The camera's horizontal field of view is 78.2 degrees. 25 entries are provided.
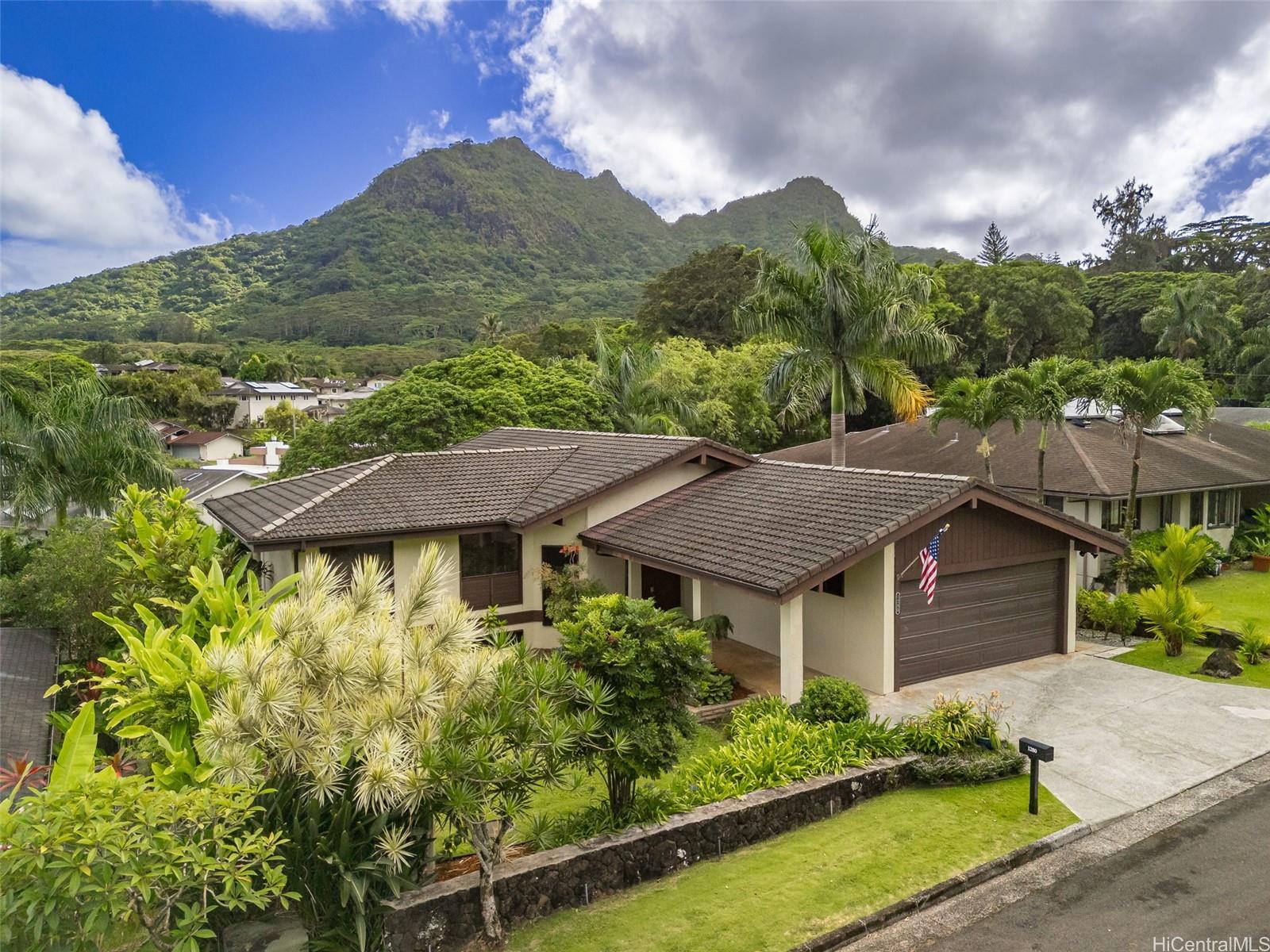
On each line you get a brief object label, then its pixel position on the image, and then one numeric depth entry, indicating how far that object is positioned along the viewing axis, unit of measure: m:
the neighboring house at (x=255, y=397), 79.94
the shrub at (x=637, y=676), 7.84
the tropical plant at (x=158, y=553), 13.02
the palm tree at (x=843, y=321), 19.42
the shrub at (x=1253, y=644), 14.59
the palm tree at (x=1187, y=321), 50.19
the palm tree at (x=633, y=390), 31.91
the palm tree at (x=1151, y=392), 19.12
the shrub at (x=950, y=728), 10.22
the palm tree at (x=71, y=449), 18.73
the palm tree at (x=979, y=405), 20.73
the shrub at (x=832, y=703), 11.05
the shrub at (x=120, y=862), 4.75
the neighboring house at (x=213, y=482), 30.18
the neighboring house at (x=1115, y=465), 22.28
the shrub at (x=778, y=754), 9.13
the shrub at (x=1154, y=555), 16.80
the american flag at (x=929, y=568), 12.90
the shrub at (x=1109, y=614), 16.73
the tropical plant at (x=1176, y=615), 15.12
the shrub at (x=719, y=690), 12.94
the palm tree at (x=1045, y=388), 19.53
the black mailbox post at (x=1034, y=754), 8.87
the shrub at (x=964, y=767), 9.84
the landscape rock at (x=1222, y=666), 13.88
